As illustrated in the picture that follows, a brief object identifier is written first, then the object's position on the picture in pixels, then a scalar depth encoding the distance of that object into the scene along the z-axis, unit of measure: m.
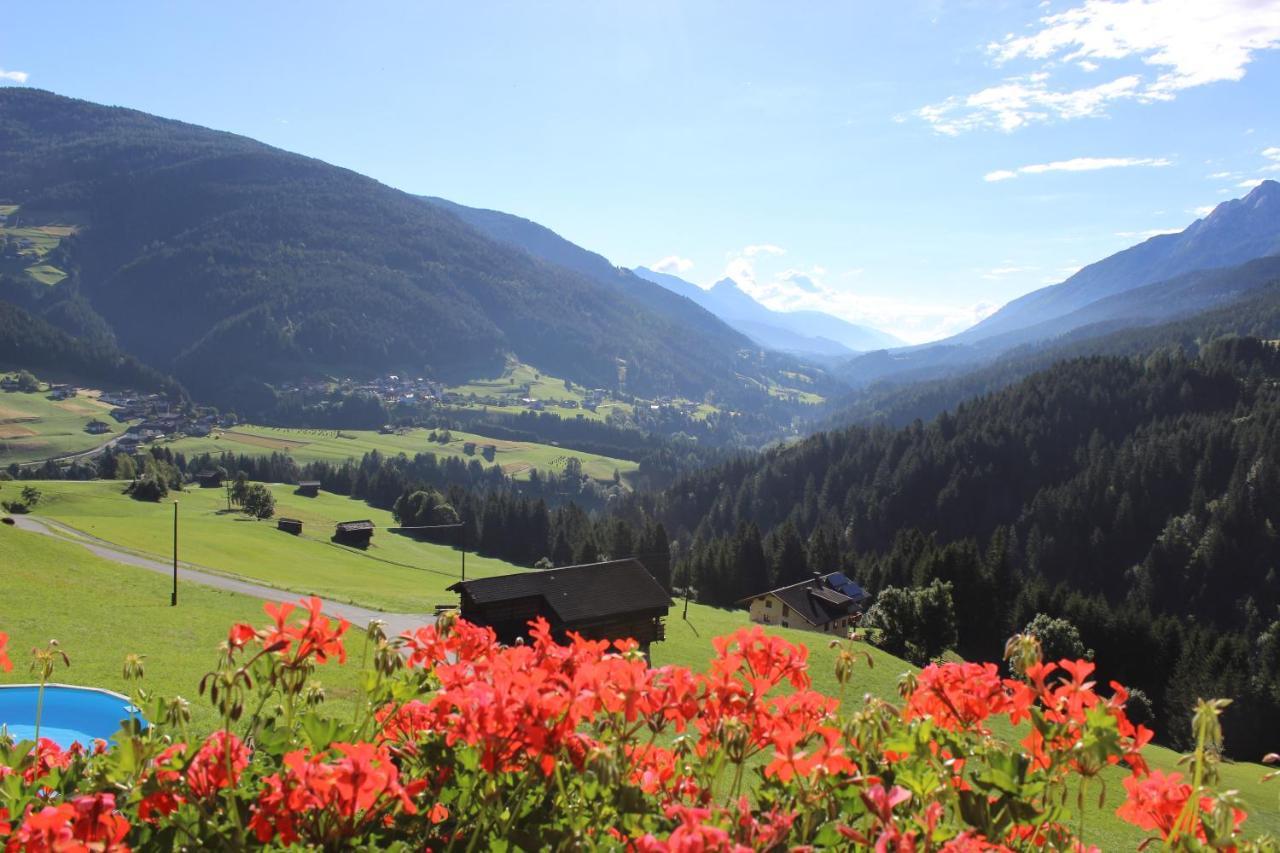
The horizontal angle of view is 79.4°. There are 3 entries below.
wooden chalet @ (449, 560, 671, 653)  30.92
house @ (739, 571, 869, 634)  58.39
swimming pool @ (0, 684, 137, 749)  16.47
